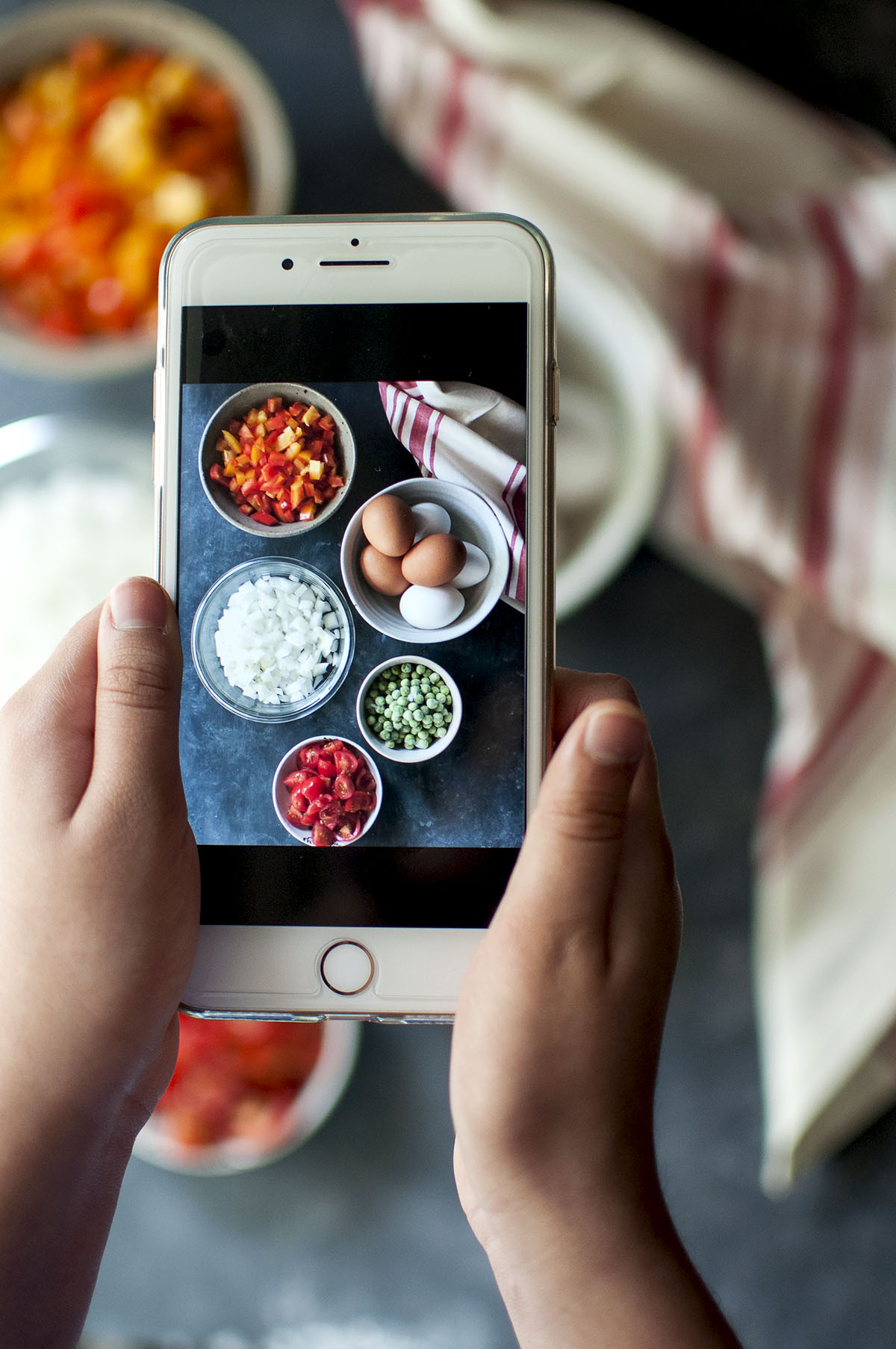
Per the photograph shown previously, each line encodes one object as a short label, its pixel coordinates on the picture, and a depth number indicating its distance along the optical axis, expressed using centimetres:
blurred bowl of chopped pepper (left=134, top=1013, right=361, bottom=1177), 76
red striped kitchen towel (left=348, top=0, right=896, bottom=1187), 72
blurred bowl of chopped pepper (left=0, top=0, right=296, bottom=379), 74
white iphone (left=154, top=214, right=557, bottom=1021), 47
